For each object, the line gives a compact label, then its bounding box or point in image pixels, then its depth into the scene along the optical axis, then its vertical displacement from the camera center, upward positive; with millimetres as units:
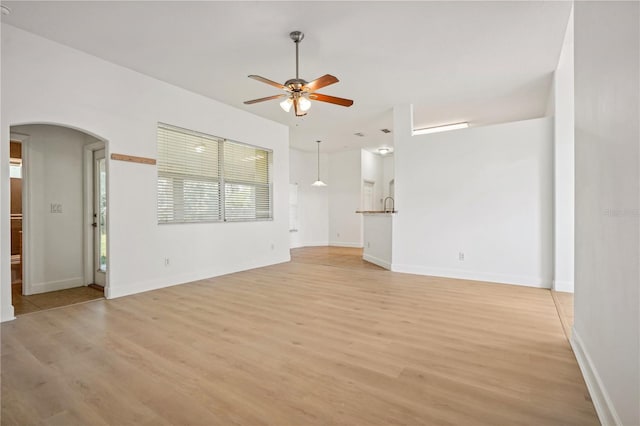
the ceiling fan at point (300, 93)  3361 +1365
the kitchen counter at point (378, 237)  6089 -529
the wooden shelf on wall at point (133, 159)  4144 +744
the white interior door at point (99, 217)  4789 -65
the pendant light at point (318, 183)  9594 +890
